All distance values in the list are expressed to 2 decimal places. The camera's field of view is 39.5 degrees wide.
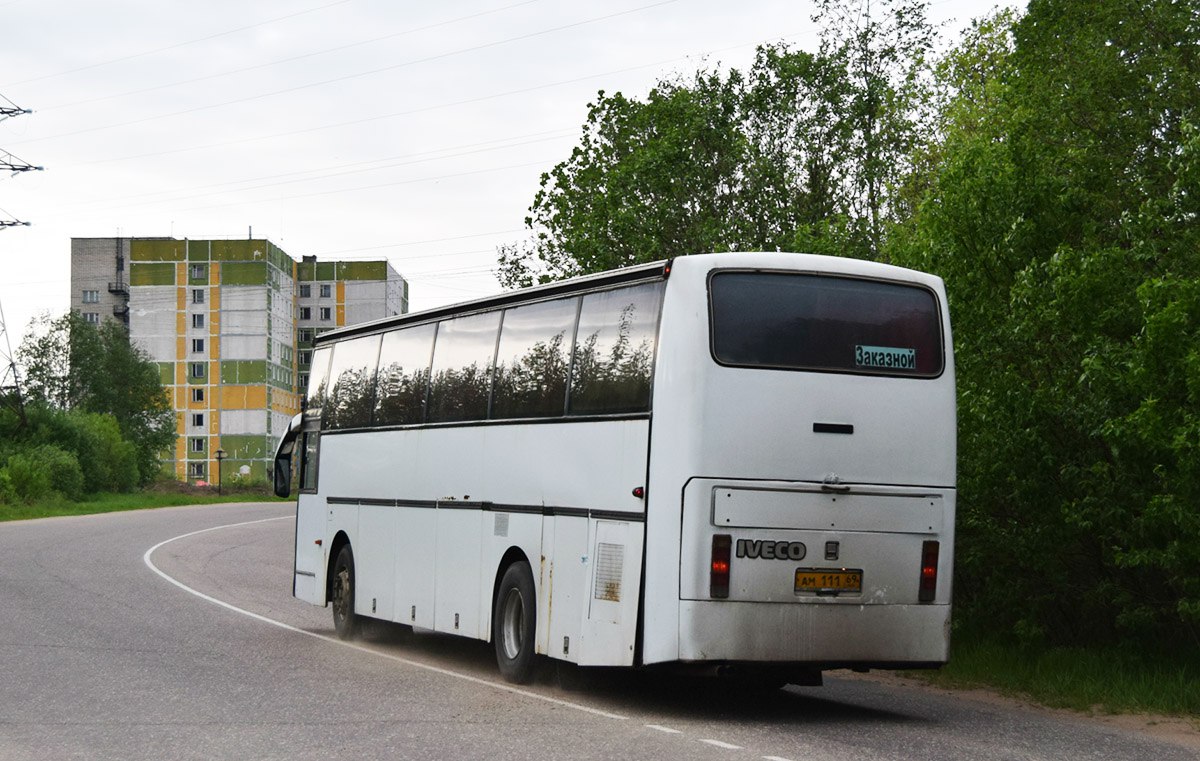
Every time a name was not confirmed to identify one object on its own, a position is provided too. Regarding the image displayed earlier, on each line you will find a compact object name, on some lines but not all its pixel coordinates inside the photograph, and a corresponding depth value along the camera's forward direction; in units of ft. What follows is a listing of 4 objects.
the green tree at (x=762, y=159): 104.37
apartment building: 452.76
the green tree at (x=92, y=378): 364.99
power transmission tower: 145.69
